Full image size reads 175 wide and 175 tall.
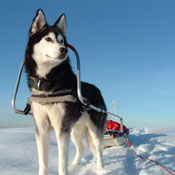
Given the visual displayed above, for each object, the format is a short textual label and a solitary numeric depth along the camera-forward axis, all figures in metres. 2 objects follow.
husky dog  2.22
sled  4.85
